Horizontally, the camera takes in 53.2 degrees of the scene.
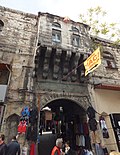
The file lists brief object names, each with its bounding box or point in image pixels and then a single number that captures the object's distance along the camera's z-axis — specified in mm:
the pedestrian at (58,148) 3496
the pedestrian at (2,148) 3992
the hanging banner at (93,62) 5141
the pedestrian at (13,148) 4109
